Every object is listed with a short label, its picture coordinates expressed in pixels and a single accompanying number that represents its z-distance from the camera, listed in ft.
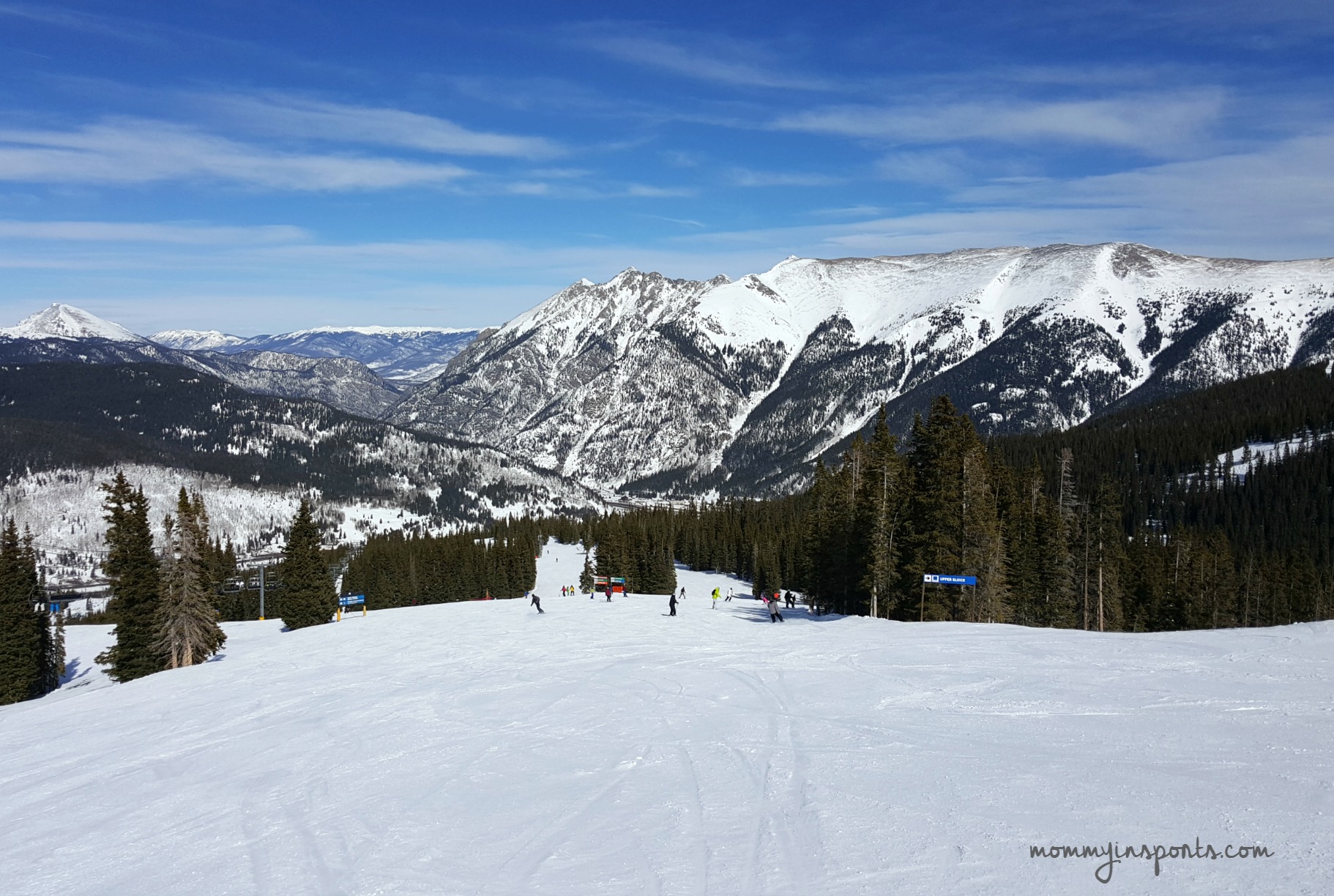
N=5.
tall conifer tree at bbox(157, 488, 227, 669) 148.15
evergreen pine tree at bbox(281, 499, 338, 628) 219.82
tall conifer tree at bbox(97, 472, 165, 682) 150.92
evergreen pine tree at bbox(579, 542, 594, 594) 293.43
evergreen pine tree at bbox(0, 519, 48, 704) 160.15
